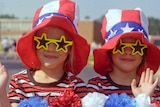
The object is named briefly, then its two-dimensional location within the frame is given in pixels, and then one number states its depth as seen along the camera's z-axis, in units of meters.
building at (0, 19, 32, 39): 56.16
